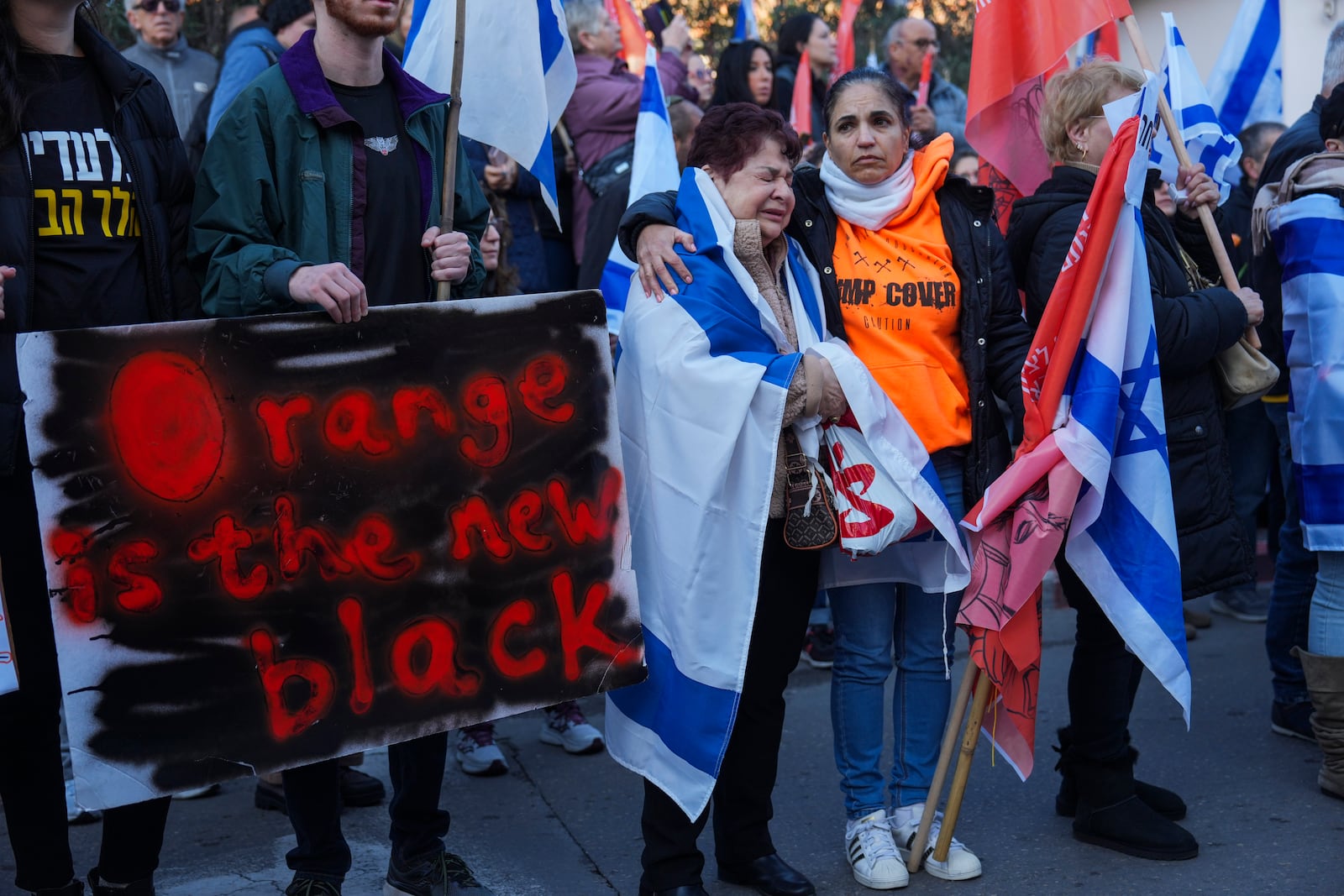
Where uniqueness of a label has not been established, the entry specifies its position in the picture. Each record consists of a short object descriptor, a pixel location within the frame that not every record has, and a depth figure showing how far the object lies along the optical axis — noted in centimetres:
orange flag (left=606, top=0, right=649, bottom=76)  701
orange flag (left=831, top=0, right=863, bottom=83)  745
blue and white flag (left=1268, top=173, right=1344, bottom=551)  401
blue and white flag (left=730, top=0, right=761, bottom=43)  766
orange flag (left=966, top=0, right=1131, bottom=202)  405
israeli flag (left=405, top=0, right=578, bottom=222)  367
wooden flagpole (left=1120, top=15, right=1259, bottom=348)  377
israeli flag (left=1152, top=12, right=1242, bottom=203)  453
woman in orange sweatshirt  348
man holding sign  295
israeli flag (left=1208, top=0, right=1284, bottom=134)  535
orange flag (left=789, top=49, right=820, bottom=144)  702
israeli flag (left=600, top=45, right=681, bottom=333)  496
